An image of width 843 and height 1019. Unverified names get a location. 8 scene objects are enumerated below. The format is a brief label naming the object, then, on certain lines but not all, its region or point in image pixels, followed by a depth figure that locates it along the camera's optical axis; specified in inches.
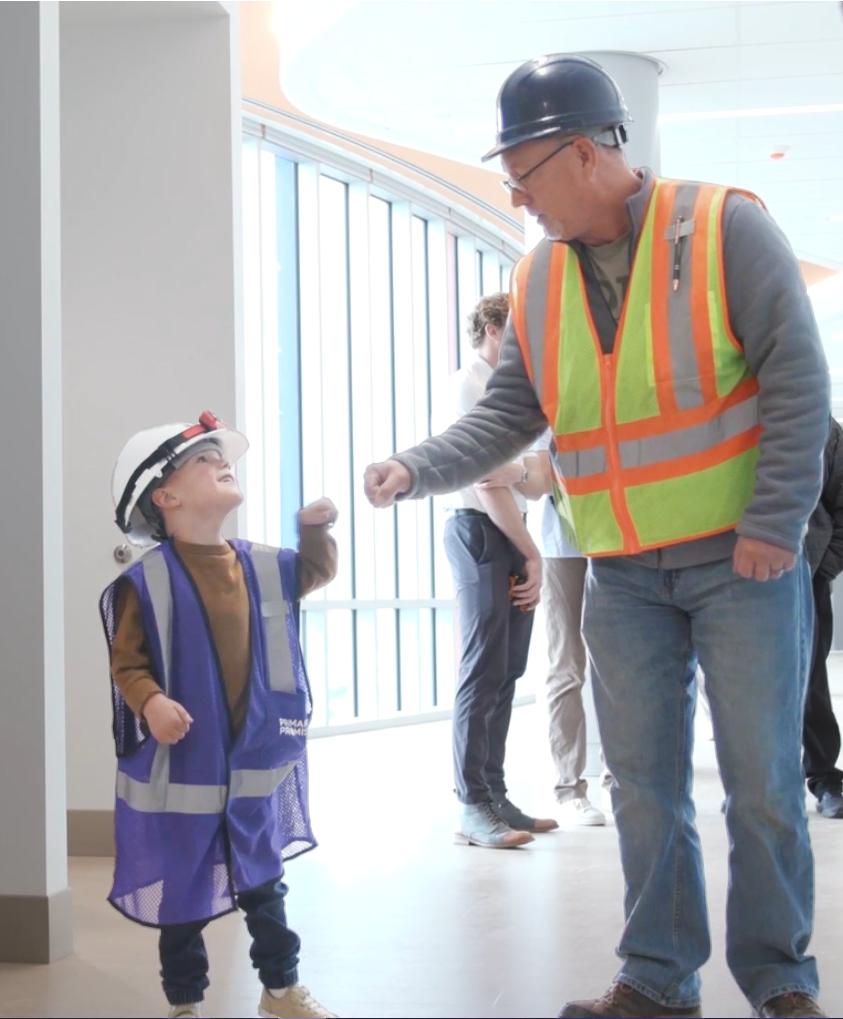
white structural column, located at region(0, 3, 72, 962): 122.6
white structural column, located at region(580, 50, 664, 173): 239.1
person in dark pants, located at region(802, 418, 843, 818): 183.2
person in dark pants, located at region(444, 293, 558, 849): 168.6
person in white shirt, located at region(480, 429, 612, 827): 187.3
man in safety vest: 85.7
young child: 94.0
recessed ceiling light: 280.4
